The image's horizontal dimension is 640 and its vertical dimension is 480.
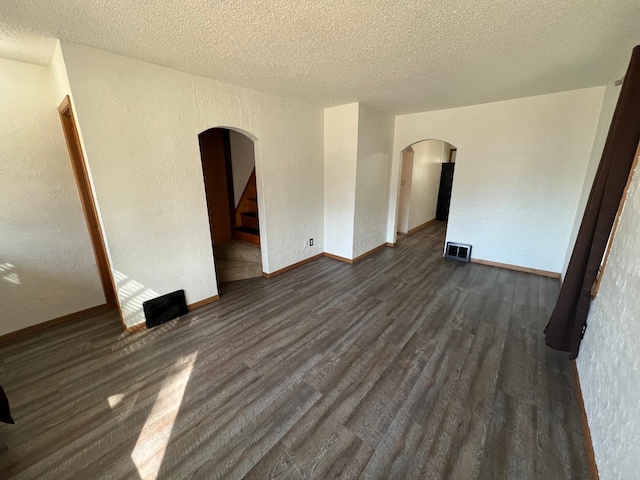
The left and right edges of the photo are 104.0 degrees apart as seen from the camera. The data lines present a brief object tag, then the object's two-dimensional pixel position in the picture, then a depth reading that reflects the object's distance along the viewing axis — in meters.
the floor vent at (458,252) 4.21
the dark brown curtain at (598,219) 1.58
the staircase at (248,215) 4.37
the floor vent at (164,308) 2.49
